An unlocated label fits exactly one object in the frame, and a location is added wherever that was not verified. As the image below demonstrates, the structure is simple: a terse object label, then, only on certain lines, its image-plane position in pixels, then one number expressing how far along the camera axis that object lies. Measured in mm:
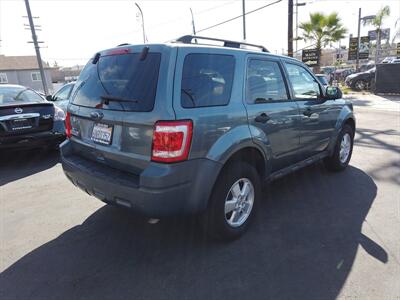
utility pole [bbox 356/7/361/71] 22453
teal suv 2455
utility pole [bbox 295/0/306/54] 17211
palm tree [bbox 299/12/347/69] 20438
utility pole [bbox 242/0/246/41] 22875
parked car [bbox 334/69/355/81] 27666
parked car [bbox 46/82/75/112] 8570
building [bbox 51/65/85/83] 78562
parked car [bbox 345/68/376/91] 18494
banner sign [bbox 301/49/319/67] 18656
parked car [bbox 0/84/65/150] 5344
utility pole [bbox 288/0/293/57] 15602
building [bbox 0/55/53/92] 42969
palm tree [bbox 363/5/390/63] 29594
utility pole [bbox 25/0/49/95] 21375
